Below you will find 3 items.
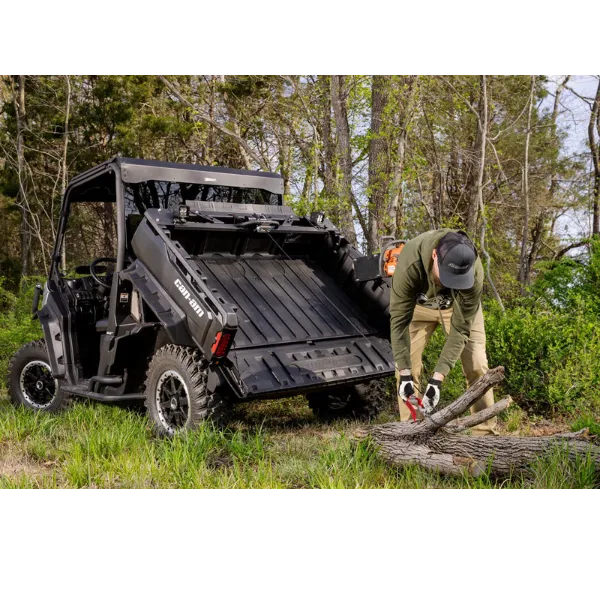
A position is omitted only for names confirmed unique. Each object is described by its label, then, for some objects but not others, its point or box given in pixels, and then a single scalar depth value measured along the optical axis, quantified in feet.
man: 10.93
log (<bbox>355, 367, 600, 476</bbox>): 10.39
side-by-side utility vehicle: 13.35
